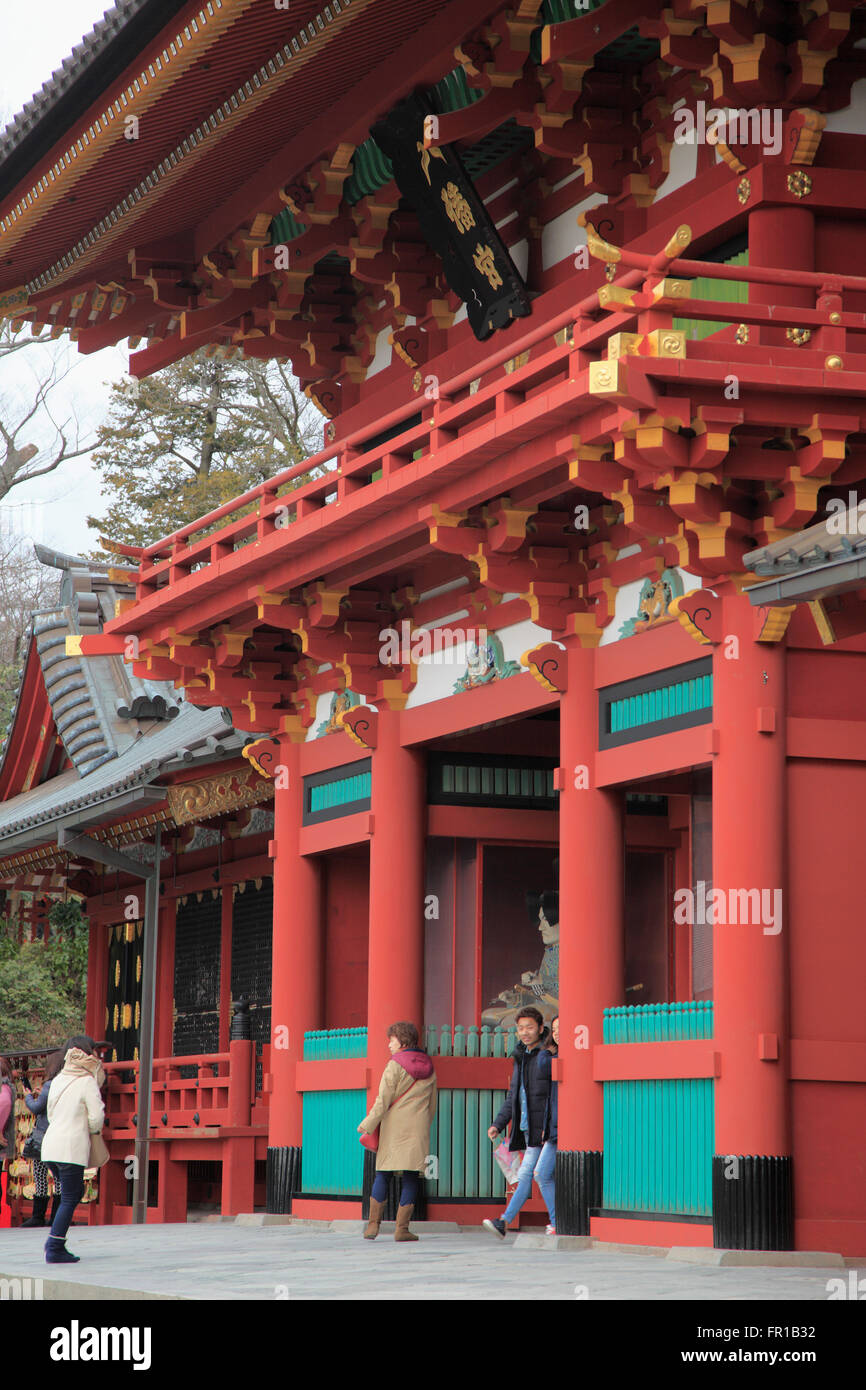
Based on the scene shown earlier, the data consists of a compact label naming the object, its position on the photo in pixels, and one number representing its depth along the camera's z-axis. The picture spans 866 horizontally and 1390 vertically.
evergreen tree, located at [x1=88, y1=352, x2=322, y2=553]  41.12
